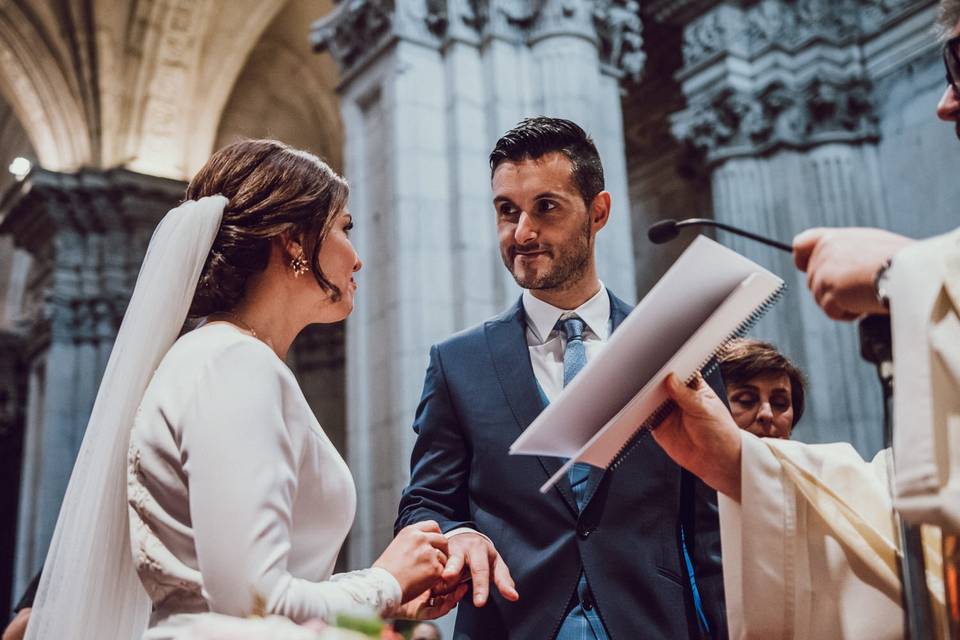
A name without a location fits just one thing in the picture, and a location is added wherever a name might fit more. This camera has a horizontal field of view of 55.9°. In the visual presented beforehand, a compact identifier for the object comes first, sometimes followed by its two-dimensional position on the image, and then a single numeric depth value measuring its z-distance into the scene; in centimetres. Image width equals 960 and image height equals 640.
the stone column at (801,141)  743
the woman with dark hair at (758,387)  294
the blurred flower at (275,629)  103
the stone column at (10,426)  1688
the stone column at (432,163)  500
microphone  178
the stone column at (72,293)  1156
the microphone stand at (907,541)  122
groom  204
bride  149
